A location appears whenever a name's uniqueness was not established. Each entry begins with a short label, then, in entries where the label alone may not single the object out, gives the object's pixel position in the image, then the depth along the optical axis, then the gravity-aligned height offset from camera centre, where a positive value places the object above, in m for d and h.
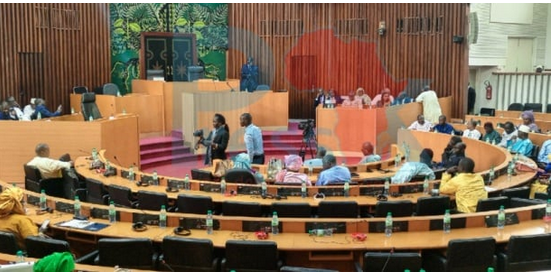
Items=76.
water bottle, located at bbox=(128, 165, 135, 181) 7.94 -1.26
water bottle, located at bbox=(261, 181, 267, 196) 6.96 -1.27
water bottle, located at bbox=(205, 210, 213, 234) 5.50 -1.32
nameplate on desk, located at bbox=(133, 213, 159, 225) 5.74 -1.34
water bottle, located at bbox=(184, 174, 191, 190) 7.37 -1.29
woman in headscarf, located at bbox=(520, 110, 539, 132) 10.96 -0.72
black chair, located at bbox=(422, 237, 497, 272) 4.86 -1.44
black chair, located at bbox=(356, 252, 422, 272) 4.54 -1.38
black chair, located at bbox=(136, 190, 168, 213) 6.71 -1.35
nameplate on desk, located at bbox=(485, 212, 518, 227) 5.62 -1.31
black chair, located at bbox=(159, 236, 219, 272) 4.93 -1.46
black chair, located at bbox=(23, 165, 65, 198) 7.79 -1.36
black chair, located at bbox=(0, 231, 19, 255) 4.84 -1.33
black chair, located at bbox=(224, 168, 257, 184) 7.28 -1.17
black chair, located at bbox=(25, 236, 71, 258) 4.70 -1.33
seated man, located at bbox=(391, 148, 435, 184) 7.59 -1.16
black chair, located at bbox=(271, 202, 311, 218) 6.12 -1.32
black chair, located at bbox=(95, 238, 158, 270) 4.88 -1.43
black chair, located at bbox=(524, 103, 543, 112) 15.38 -0.61
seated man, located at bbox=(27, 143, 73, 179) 7.80 -1.11
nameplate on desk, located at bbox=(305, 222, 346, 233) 5.44 -1.33
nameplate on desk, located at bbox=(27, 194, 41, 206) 6.36 -1.29
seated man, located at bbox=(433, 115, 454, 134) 11.45 -0.86
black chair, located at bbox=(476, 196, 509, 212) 6.15 -1.26
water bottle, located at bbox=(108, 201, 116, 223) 5.83 -1.31
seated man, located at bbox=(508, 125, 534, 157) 9.78 -1.02
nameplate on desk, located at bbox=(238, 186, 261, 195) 7.05 -1.30
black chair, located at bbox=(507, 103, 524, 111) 15.33 -0.61
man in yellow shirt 6.30 -1.12
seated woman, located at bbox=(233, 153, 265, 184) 7.70 -1.11
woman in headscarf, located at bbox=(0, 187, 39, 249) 5.00 -1.19
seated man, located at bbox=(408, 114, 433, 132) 11.83 -0.85
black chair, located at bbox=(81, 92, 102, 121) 11.07 -0.48
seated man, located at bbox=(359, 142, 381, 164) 9.18 -1.15
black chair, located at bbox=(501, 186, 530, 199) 6.83 -1.27
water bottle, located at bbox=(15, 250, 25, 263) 4.44 -1.35
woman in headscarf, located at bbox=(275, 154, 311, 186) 7.36 -1.19
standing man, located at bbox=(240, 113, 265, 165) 9.01 -0.94
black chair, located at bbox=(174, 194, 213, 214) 6.51 -1.35
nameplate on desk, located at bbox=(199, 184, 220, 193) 7.30 -1.31
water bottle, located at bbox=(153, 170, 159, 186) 7.69 -1.28
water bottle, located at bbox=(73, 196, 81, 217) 5.98 -1.29
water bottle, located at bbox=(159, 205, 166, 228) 5.66 -1.32
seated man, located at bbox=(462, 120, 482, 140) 11.04 -0.92
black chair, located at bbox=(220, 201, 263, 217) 6.26 -1.35
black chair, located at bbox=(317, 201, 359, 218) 6.09 -1.31
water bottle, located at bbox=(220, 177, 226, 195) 7.19 -1.28
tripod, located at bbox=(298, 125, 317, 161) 12.70 -1.38
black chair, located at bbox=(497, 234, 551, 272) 4.98 -1.45
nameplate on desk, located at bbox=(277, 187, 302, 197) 7.02 -1.30
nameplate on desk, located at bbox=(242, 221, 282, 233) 5.48 -1.34
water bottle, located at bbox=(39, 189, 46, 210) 6.23 -1.28
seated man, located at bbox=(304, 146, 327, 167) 8.68 -1.19
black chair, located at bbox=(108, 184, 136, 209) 7.00 -1.37
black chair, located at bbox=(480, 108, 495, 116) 15.07 -0.73
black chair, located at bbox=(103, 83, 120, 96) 14.71 -0.18
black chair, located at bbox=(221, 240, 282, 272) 4.81 -1.43
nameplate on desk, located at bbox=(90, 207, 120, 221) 5.92 -1.33
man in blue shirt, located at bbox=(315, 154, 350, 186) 7.25 -1.12
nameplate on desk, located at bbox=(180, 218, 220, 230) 5.58 -1.34
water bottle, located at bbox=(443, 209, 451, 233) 5.48 -1.30
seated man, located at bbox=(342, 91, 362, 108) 13.45 -0.47
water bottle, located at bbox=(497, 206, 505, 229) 5.55 -1.28
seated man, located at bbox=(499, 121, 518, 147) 10.35 -0.89
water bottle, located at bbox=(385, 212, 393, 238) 5.39 -1.30
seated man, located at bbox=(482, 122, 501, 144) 10.70 -0.94
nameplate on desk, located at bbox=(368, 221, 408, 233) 5.46 -1.33
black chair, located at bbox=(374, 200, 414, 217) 6.23 -1.33
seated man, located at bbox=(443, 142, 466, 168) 8.49 -1.03
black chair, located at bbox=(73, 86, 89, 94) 14.98 -0.21
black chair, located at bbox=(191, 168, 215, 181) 8.03 -1.27
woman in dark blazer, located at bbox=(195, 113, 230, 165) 9.09 -0.88
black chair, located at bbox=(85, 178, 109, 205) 7.34 -1.40
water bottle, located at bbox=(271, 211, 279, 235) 5.42 -1.31
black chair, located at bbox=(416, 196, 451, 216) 6.34 -1.33
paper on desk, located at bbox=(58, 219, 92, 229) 5.65 -1.38
